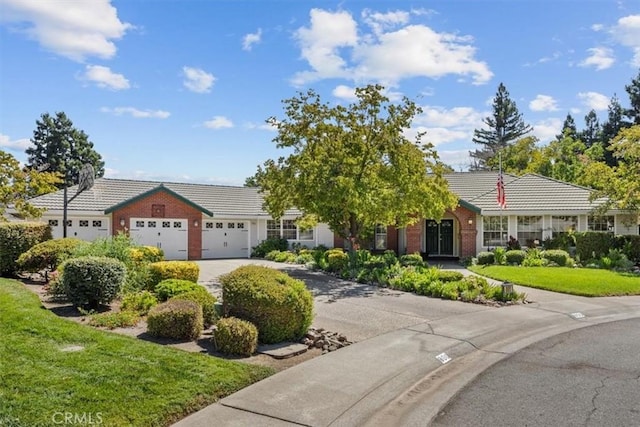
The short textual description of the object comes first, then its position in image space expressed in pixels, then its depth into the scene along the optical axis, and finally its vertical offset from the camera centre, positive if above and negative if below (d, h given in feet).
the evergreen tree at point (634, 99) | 162.20 +40.58
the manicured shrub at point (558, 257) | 69.51 -4.68
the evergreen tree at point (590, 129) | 204.13 +39.33
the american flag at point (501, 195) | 76.53 +4.47
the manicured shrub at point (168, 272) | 39.42 -3.78
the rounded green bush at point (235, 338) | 25.27 -5.80
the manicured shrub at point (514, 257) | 71.72 -4.79
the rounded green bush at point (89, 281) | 32.04 -3.64
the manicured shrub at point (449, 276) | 50.06 -5.33
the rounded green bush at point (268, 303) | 27.94 -4.51
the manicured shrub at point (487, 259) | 74.13 -5.23
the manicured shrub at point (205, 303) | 30.30 -4.87
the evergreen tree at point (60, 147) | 168.55 +26.96
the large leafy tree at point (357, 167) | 57.16 +6.87
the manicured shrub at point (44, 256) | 43.29 -2.68
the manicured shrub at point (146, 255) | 45.14 -3.13
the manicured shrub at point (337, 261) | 64.13 -4.92
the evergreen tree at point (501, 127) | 200.85 +39.39
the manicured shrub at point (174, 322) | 26.78 -5.29
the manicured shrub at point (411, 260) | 65.46 -5.04
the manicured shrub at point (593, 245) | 71.82 -3.10
